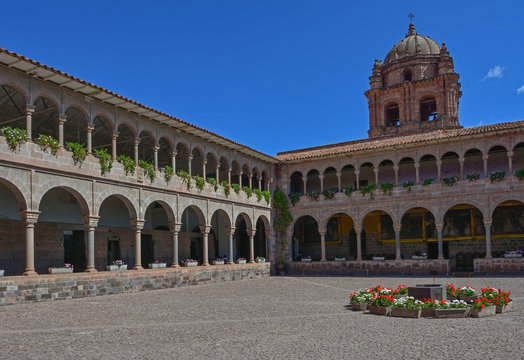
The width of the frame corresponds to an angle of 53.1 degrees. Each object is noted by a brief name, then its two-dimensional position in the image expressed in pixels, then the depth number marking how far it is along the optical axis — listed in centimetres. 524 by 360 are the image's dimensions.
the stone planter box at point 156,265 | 2141
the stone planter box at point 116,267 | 1905
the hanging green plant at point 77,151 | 1775
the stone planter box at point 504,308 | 1133
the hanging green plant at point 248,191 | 2794
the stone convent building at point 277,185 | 1788
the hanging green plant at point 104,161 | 1881
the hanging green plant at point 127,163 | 1994
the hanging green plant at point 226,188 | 2627
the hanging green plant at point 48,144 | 1658
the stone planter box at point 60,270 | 1669
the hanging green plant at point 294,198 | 3062
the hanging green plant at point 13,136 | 1544
